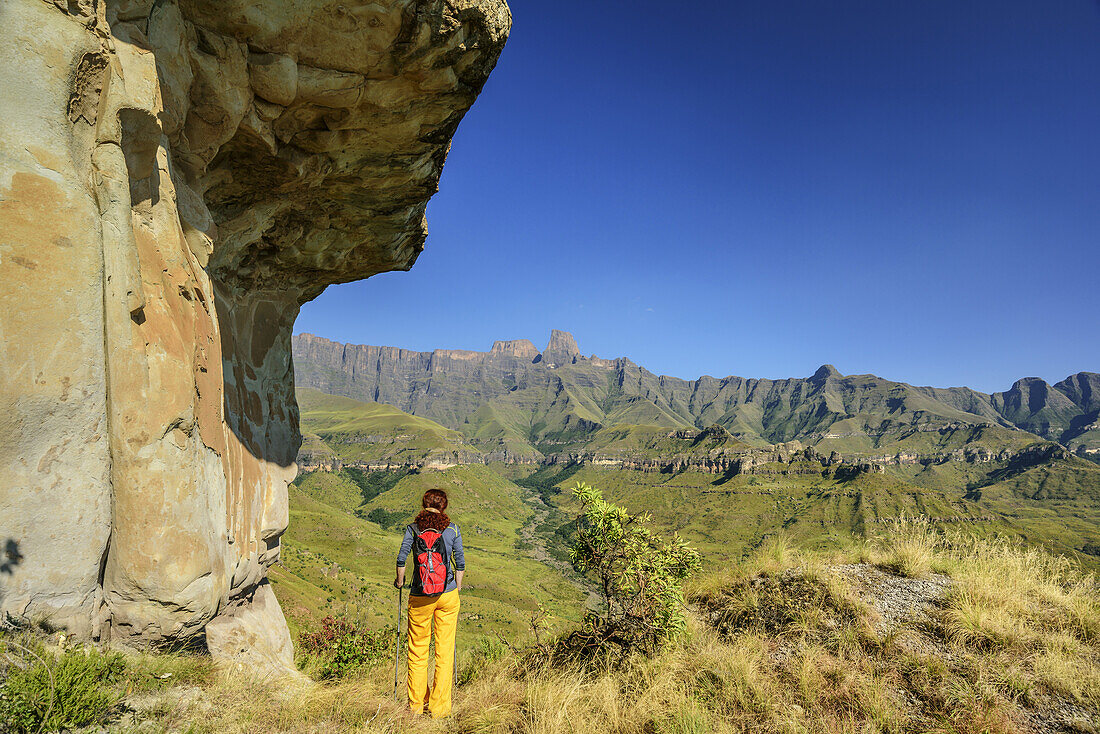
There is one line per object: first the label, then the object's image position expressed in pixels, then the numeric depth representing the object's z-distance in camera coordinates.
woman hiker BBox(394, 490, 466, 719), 6.06
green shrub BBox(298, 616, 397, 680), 8.62
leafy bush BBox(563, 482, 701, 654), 7.33
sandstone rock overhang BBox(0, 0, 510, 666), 4.76
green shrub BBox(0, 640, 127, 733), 3.53
